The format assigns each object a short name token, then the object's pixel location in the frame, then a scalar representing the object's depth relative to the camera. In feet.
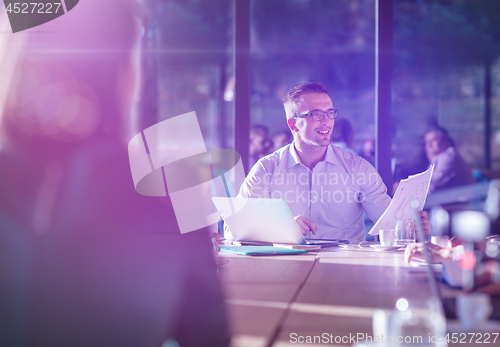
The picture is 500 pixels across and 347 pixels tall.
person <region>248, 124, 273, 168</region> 16.04
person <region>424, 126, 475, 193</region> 17.17
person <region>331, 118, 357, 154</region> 17.35
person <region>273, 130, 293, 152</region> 17.42
